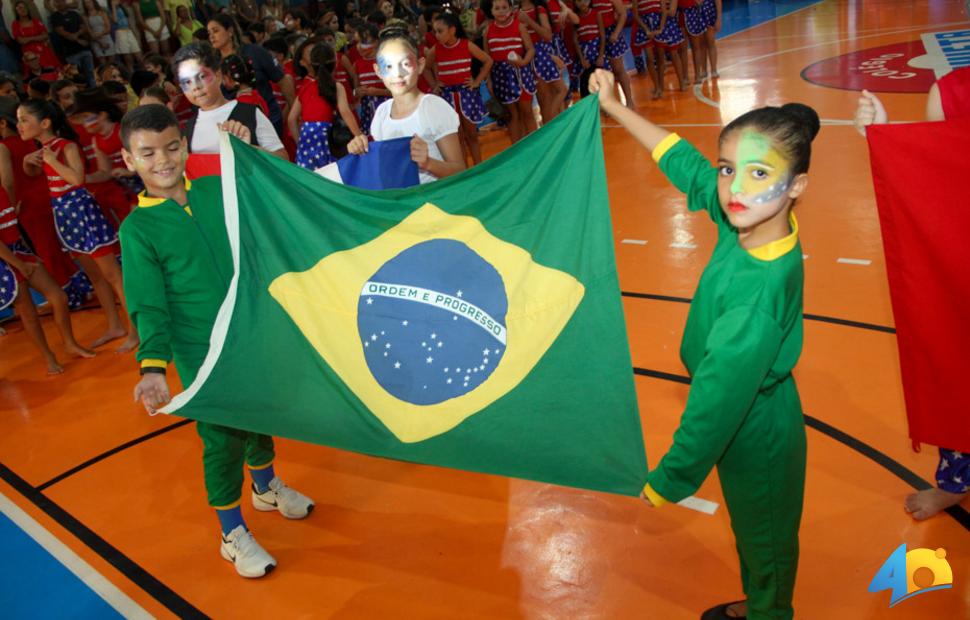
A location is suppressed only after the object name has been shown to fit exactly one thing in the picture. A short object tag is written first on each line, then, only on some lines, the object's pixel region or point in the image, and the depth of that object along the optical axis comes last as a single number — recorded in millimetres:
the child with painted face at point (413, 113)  3770
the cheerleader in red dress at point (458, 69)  7996
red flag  2693
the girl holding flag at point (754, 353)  2035
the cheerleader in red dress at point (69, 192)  5352
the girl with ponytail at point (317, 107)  6625
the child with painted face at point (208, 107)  3992
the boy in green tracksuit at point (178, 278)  2924
